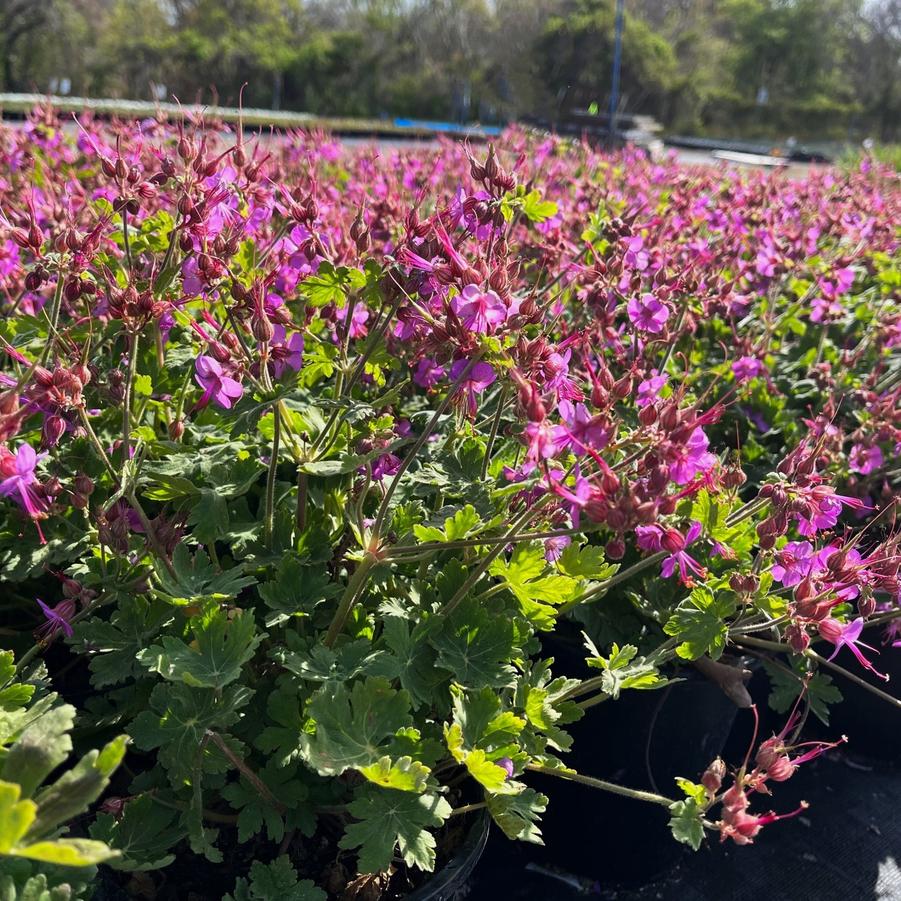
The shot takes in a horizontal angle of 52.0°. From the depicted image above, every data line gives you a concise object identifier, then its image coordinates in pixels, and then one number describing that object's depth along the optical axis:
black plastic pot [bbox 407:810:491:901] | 0.44
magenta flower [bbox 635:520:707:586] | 0.37
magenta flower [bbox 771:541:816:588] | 0.46
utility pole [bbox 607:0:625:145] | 8.07
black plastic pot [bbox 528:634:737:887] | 0.62
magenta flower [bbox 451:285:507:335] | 0.38
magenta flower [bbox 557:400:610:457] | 0.35
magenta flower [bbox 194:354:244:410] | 0.43
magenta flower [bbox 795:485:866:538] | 0.42
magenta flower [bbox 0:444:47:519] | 0.33
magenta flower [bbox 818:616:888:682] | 0.42
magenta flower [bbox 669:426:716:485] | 0.34
